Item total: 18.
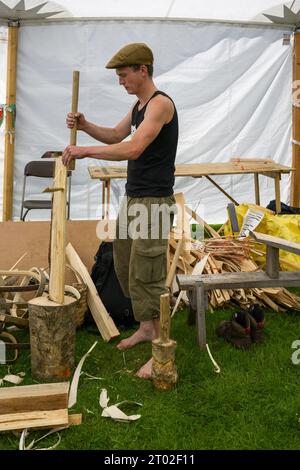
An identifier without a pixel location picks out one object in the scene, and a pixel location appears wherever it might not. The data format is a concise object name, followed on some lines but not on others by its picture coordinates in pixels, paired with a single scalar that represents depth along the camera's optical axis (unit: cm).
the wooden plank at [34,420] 264
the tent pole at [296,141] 745
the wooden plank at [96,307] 398
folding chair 676
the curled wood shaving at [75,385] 304
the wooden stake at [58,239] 338
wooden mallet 313
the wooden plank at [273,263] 395
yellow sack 526
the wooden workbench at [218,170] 578
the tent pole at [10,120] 691
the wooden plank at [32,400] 275
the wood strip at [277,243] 372
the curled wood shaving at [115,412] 284
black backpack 421
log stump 327
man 310
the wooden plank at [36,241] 475
